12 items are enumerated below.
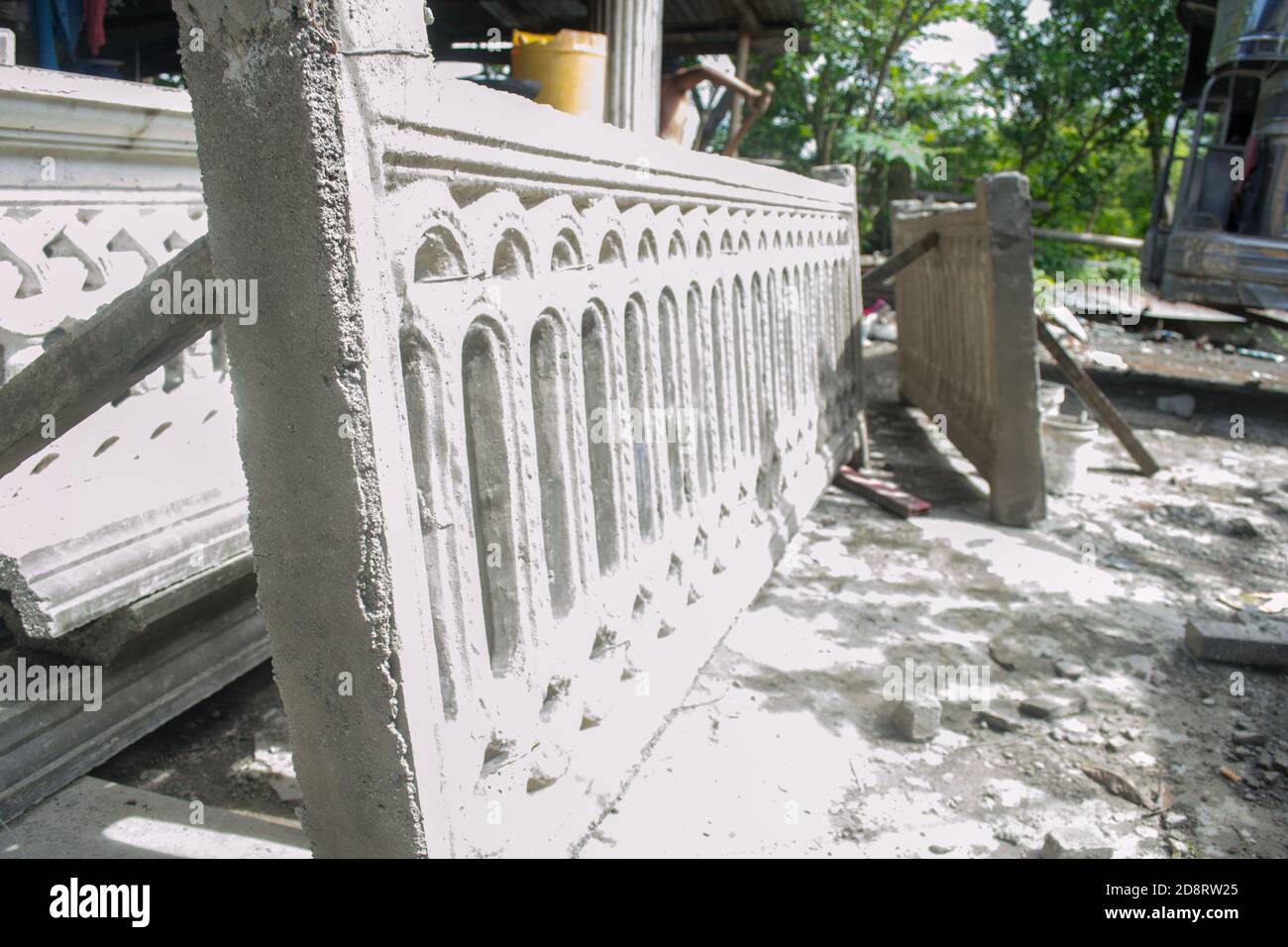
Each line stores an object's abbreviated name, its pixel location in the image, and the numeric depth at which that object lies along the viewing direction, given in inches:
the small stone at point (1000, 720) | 119.3
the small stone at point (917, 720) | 114.8
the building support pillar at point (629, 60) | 181.0
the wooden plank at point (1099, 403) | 221.1
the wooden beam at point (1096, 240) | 477.1
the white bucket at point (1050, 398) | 233.1
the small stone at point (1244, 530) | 198.8
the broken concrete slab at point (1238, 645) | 135.1
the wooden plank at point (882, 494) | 202.1
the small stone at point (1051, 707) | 122.4
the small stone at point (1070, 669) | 133.2
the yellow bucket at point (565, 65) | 144.2
